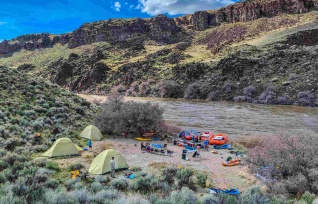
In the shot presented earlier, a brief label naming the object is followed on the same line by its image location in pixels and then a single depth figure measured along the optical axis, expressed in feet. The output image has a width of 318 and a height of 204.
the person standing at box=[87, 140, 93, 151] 64.63
